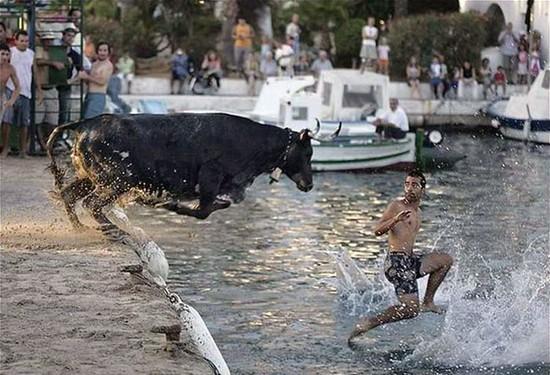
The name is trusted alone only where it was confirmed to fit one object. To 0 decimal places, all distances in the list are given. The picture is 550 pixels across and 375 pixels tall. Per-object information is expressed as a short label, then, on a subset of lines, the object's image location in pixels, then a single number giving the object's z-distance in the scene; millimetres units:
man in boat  29766
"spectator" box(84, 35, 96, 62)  30783
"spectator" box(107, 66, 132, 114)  28219
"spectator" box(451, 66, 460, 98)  41062
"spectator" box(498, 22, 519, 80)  41688
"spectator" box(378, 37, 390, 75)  40219
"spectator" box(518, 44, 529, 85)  40531
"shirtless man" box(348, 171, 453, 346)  12047
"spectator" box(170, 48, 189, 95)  39241
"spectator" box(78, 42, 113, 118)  22484
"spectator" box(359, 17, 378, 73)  39438
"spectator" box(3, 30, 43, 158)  21562
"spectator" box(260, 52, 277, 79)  39312
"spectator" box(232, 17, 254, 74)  40281
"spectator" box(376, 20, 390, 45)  42769
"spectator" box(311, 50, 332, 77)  38875
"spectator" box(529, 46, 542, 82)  39369
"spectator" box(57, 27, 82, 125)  23438
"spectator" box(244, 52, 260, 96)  39188
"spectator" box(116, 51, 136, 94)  38844
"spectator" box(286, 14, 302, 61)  40312
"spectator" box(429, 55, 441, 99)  40281
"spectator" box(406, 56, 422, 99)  40188
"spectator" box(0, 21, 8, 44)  21767
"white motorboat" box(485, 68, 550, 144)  36219
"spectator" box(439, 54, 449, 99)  40688
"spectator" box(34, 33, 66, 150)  23022
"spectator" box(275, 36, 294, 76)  39031
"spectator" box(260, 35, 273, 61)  39528
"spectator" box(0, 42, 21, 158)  21250
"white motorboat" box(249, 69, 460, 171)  28984
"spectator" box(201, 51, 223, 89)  39375
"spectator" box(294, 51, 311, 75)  40000
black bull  14656
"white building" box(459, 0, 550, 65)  41625
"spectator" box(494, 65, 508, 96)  40844
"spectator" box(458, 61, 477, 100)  40938
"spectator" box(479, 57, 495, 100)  41344
